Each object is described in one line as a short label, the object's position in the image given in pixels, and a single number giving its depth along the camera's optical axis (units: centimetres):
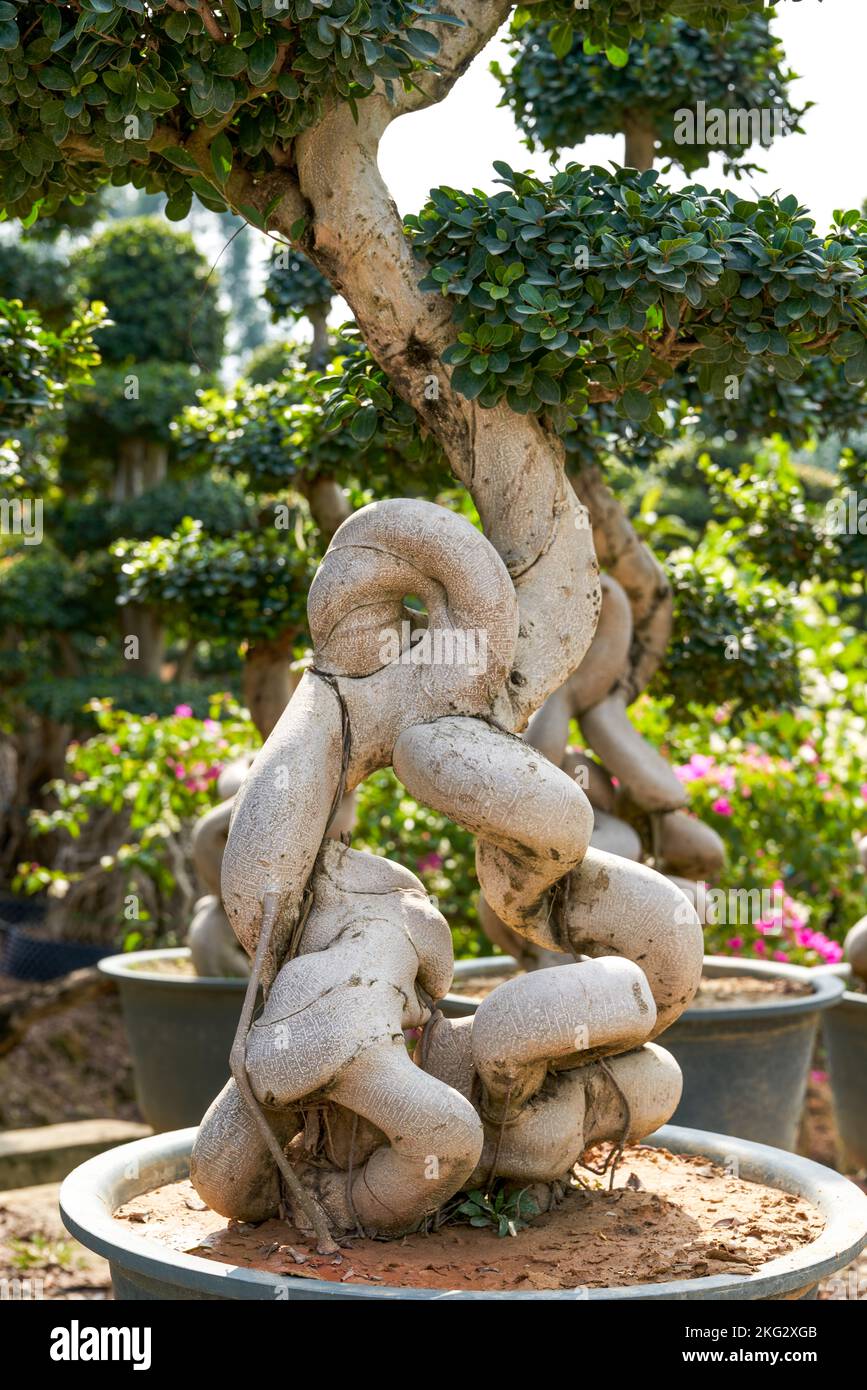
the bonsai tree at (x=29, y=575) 306
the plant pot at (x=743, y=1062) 360
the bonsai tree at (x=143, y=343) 790
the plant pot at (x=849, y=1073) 438
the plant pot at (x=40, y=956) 721
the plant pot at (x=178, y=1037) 421
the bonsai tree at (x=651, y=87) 382
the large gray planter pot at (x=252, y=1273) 183
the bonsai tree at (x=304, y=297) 426
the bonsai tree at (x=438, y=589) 210
